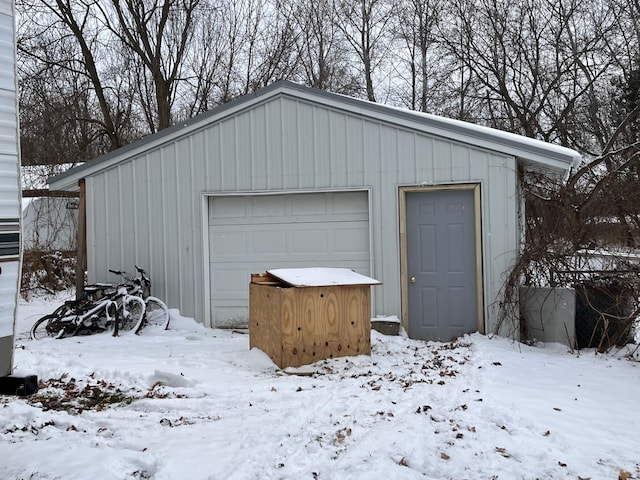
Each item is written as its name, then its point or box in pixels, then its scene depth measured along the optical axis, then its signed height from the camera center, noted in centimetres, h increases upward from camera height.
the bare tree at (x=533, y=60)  2009 +707
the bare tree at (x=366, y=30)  2461 +979
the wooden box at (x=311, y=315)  629 -76
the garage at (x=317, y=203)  817 +75
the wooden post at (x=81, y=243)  966 +19
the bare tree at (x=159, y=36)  1914 +767
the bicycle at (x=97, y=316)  877 -100
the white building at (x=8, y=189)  327 +40
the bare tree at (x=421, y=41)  2339 +895
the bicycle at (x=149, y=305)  895 -86
